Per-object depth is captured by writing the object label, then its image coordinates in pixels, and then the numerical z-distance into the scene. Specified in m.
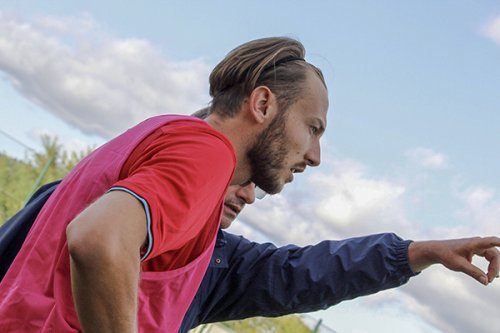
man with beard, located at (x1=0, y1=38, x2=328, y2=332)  1.20
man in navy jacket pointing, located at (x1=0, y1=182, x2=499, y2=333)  2.29
